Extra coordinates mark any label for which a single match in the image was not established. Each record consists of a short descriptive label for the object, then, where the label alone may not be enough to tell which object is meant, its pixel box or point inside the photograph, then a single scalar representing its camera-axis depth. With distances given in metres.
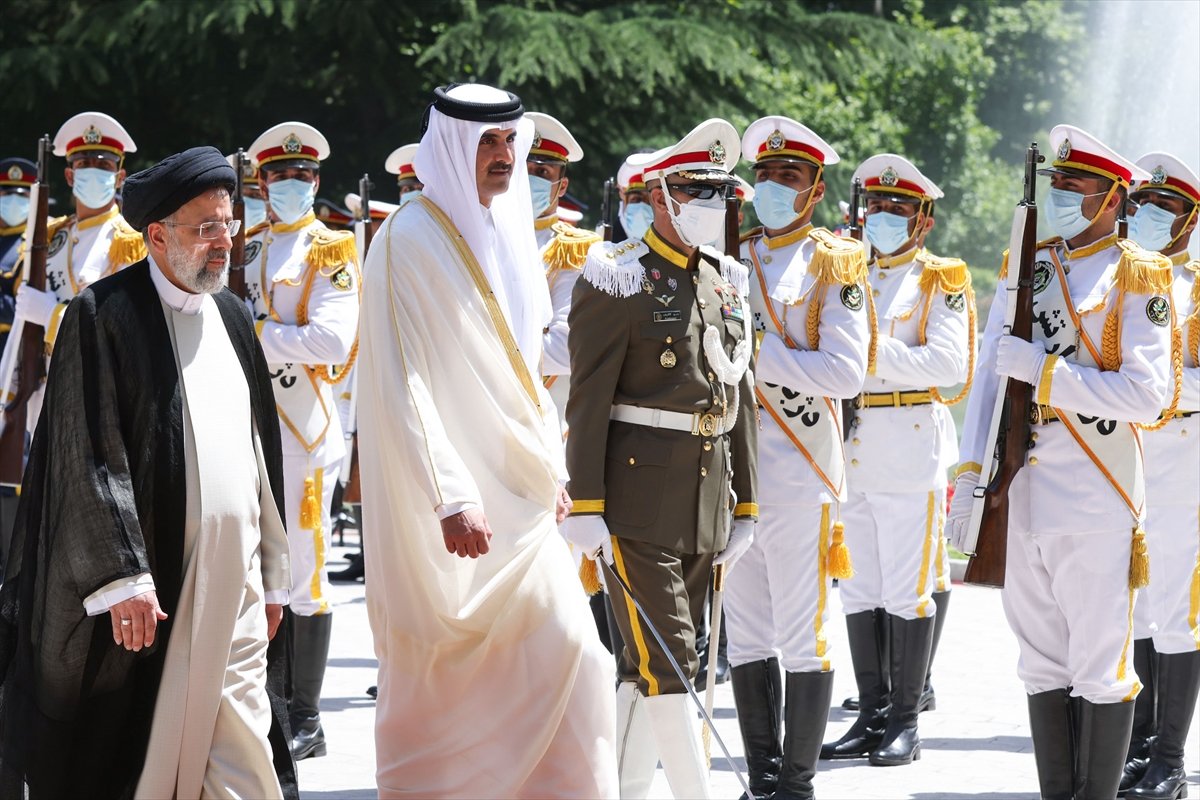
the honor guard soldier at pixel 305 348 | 15.97
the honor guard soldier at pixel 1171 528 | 15.31
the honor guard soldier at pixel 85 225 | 18.50
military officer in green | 12.14
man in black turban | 9.28
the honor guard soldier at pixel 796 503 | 13.92
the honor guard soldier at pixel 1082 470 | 12.59
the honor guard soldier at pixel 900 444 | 16.87
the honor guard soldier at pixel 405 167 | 19.98
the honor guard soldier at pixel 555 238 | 16.99
